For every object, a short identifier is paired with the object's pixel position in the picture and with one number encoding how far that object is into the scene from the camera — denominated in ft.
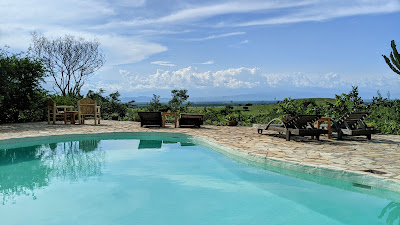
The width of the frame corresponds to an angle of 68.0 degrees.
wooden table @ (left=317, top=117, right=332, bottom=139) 28.56
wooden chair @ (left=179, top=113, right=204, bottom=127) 40.43
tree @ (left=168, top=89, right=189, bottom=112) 55.38
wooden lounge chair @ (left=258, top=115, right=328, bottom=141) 26.89
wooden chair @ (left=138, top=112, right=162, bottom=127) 39.75
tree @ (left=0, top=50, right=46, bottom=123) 42.55
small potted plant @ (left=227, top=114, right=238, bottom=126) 45.15
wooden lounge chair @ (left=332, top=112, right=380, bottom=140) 28.22
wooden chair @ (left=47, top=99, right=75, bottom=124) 43.78
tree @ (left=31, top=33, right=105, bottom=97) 72.38
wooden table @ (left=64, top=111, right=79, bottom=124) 43.40
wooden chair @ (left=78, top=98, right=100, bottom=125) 42.78
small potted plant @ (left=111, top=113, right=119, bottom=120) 54.85
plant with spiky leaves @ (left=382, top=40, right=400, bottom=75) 37.78
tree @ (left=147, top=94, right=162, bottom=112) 56.28
